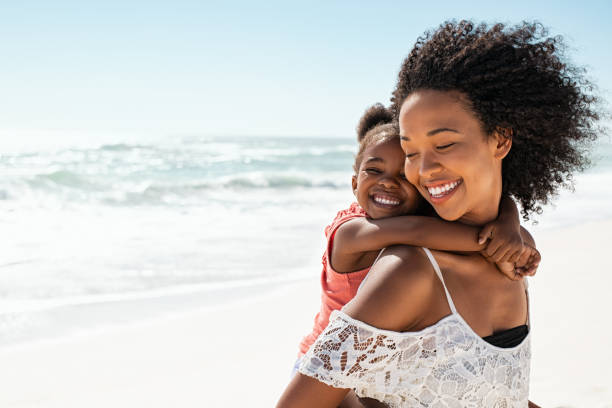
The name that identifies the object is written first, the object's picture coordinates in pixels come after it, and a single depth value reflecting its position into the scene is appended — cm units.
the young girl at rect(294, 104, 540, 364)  180
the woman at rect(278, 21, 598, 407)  150
